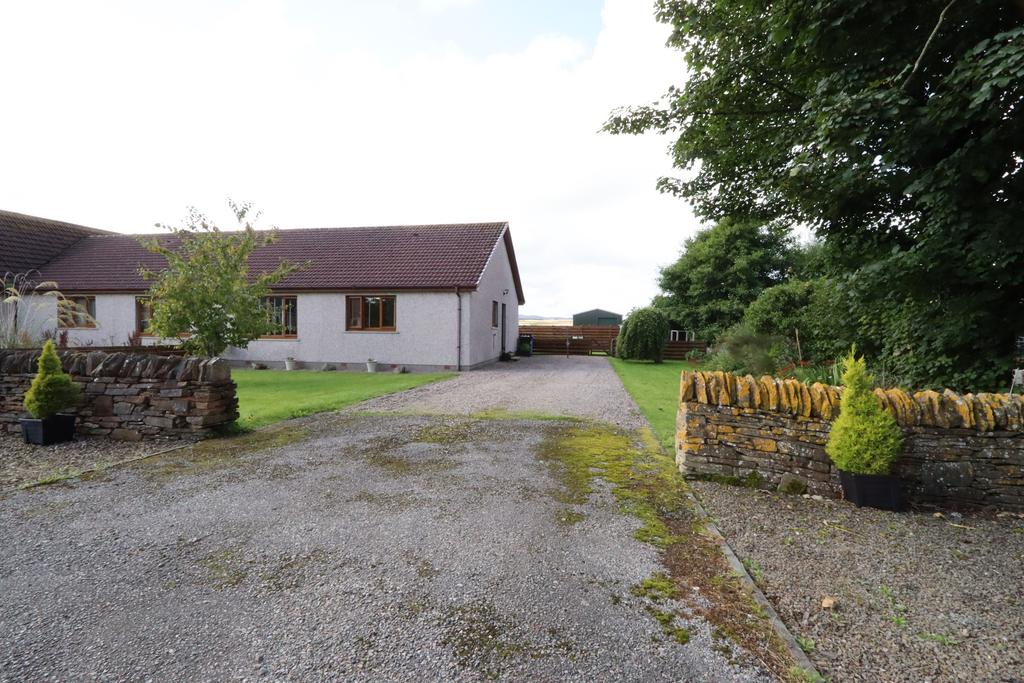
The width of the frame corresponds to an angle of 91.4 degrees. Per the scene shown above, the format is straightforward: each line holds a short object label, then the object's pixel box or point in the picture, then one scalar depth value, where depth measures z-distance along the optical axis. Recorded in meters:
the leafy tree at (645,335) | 22.03
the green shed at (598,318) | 35.19
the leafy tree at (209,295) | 12.82
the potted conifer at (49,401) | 6.48
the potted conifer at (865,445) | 4.37
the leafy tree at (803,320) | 10.24
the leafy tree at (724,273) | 25.14
